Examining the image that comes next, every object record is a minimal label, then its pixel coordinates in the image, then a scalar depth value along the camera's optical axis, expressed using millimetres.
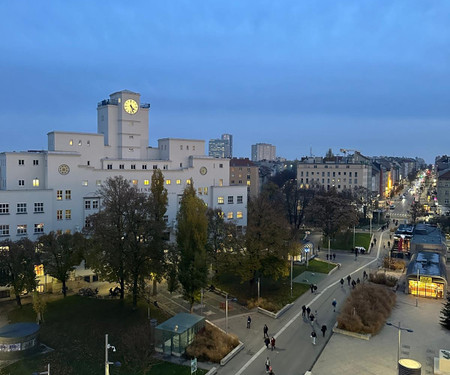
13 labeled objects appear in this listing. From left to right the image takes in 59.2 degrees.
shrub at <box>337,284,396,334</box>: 34425
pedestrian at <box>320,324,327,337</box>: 34534
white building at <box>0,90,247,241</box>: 49406
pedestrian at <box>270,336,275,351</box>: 31883
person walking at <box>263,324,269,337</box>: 33250
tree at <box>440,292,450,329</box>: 35762
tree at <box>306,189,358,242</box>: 68456
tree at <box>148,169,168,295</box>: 39750
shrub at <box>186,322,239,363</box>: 30291
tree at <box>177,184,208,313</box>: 37219
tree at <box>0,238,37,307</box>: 39125
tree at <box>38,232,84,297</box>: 42344
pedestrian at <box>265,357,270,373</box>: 27831
